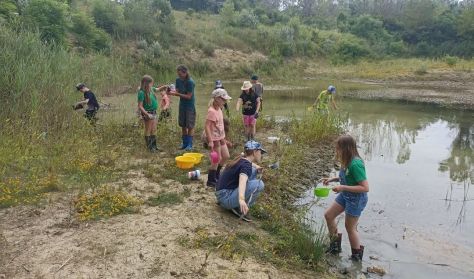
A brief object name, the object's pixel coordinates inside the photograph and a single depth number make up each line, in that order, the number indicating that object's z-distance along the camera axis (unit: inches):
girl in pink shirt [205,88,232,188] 261.7
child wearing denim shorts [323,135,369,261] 194.9
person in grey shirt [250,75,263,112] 436.7
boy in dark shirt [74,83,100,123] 382.9
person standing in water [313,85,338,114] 478.6
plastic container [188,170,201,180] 280.5
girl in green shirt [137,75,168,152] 327.3
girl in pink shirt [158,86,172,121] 397.9
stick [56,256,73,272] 166.6
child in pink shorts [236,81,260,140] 384.8
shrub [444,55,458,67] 1535.4
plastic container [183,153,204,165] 311.9
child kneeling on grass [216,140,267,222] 211.6
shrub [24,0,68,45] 815.1
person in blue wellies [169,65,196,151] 338.0
